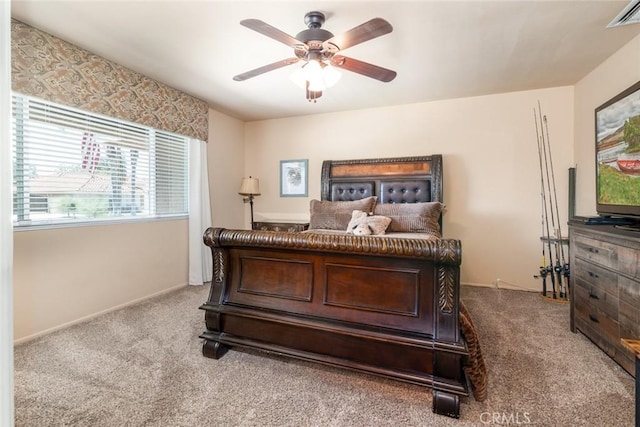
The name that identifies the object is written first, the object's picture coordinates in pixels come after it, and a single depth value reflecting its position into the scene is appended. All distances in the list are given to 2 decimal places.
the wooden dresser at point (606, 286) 1.75
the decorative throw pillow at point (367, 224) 2.85
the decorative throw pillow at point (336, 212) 3.40
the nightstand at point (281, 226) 4.00
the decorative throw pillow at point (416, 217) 3.09
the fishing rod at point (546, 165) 3.34
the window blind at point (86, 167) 2.25
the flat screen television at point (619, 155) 2.18
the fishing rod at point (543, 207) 3.32
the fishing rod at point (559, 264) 3.14
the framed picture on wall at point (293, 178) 4.48
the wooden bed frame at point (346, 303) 1.50
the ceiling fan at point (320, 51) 1.69
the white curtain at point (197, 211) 3.71
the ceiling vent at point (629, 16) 1.87
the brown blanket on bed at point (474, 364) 1.53
